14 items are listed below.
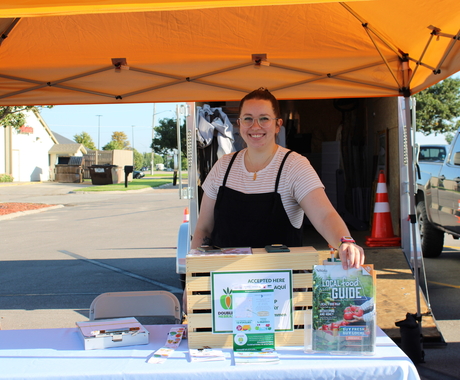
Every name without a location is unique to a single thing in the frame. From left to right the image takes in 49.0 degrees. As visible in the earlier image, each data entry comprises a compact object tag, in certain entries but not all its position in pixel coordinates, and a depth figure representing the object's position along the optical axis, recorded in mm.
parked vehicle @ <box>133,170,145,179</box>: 53312
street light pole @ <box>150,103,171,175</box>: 50819
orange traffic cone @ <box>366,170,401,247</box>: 6605
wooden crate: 1997
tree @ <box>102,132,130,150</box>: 106838
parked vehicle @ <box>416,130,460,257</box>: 7102
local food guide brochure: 1883
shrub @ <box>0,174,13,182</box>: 39438
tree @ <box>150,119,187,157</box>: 51438
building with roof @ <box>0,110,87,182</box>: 40456
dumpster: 35938
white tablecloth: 1841
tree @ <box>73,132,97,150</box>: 91562
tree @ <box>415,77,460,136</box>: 34812
